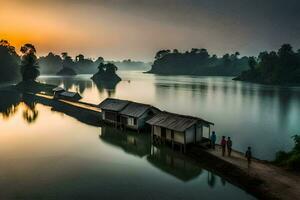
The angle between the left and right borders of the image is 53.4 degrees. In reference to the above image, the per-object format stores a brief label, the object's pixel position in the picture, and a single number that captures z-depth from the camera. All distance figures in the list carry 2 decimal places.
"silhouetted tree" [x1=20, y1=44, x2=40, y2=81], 129.25
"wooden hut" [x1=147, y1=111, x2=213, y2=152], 36.78
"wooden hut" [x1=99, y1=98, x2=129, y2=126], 51.62
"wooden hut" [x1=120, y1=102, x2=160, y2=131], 47.19
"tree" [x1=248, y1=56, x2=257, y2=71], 192.88
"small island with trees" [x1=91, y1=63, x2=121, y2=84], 195.50
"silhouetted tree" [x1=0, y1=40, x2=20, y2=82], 161.60
